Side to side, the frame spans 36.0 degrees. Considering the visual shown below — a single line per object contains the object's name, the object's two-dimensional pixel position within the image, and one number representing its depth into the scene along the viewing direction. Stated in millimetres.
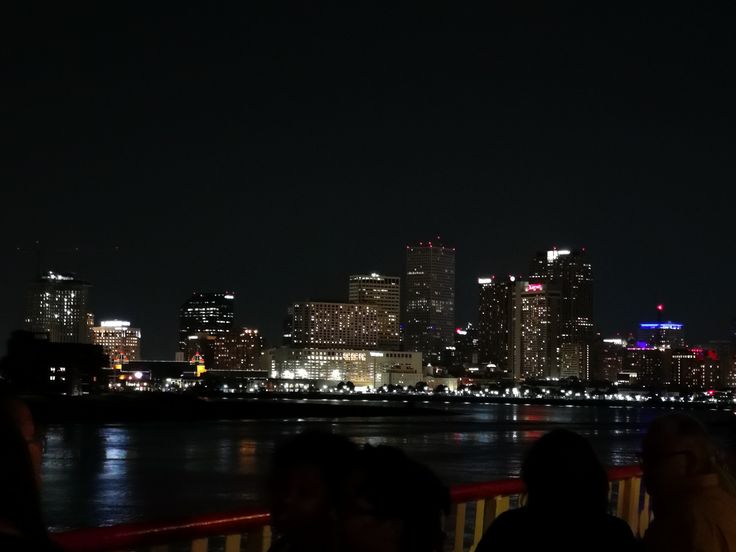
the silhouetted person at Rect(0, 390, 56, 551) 2094
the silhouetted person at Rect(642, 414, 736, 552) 4031
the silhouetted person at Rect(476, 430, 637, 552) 3842
